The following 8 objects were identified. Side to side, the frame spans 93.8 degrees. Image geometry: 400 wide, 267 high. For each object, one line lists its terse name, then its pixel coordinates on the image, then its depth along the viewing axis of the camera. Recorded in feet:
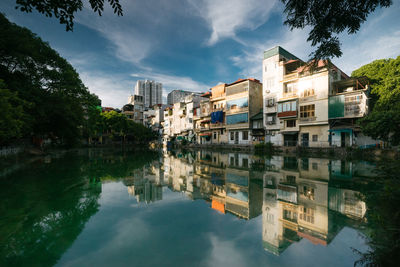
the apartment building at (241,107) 101.86
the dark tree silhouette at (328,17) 11.62
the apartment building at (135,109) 203.62
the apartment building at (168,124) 175.22
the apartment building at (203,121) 127.54
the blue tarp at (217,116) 116.37
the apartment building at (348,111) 66.08
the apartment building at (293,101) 75.51
